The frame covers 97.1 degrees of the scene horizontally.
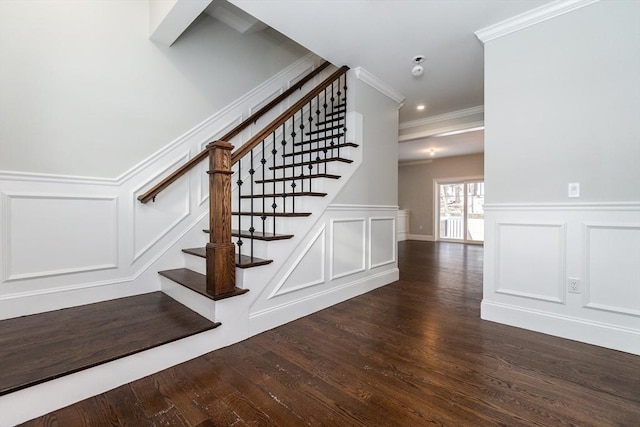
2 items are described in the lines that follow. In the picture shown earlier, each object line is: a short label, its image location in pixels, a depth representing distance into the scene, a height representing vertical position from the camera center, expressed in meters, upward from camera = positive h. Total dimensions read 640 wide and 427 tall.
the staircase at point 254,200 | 1.86 +0.11
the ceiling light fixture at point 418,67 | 2.85 +1.56
